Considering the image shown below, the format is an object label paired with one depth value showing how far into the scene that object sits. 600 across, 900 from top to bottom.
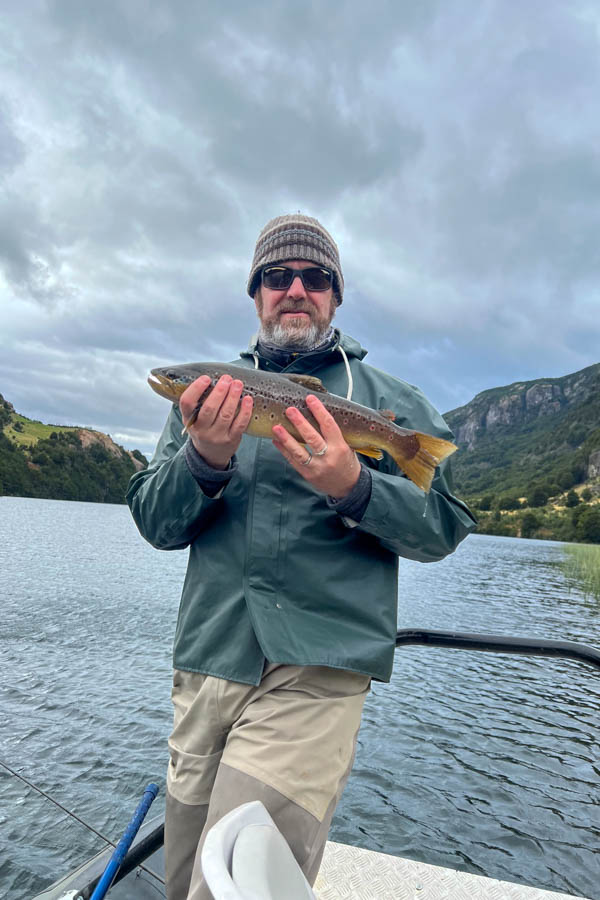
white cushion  1.33
